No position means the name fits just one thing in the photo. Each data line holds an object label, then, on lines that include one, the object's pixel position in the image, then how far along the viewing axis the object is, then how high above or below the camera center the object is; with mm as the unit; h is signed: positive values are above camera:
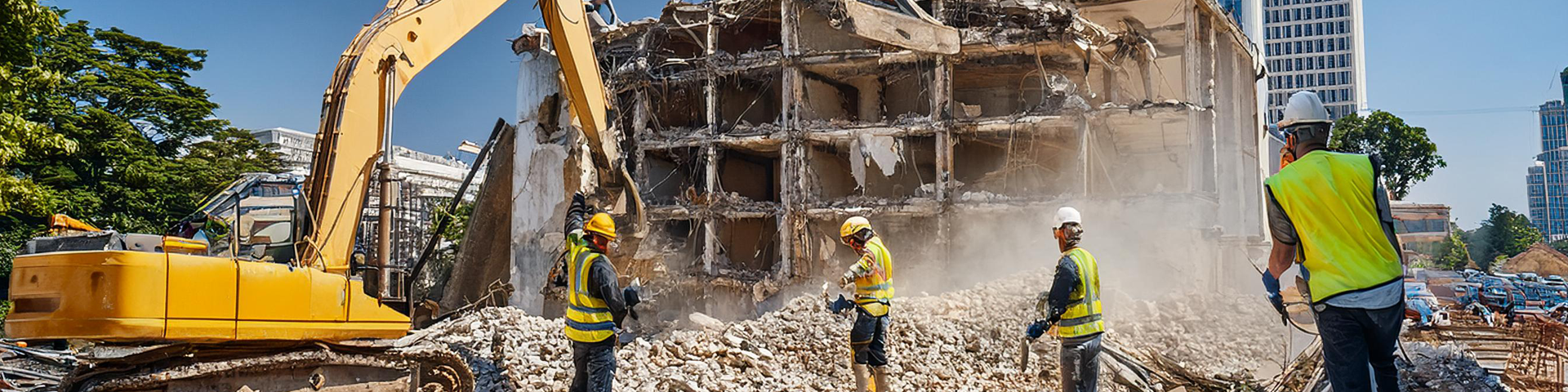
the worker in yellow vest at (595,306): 5934 -437
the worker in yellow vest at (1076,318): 5320 -479
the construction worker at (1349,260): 3512 -108
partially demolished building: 14133 +1453
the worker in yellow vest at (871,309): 6809 -532
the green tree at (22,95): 10266 +1606
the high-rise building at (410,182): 16719 +2017
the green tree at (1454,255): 53562 -1449
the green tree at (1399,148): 43250 +3682
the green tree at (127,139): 22812 +2690
